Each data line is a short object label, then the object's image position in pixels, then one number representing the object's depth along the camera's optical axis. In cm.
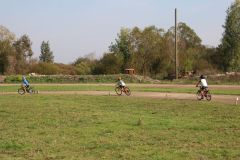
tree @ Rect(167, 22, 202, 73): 6869
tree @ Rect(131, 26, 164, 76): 6975
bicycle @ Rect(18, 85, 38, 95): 3397
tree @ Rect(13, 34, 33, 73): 7624
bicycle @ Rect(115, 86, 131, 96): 3145
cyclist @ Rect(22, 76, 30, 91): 3397
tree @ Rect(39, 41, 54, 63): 9688
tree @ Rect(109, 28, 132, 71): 7181
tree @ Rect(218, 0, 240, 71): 6256
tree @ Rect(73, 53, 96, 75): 7534
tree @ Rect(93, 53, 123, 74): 7206
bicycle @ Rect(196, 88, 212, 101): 2614
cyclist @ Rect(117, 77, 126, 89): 3146
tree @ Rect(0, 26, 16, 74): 7381
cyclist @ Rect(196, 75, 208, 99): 2642
